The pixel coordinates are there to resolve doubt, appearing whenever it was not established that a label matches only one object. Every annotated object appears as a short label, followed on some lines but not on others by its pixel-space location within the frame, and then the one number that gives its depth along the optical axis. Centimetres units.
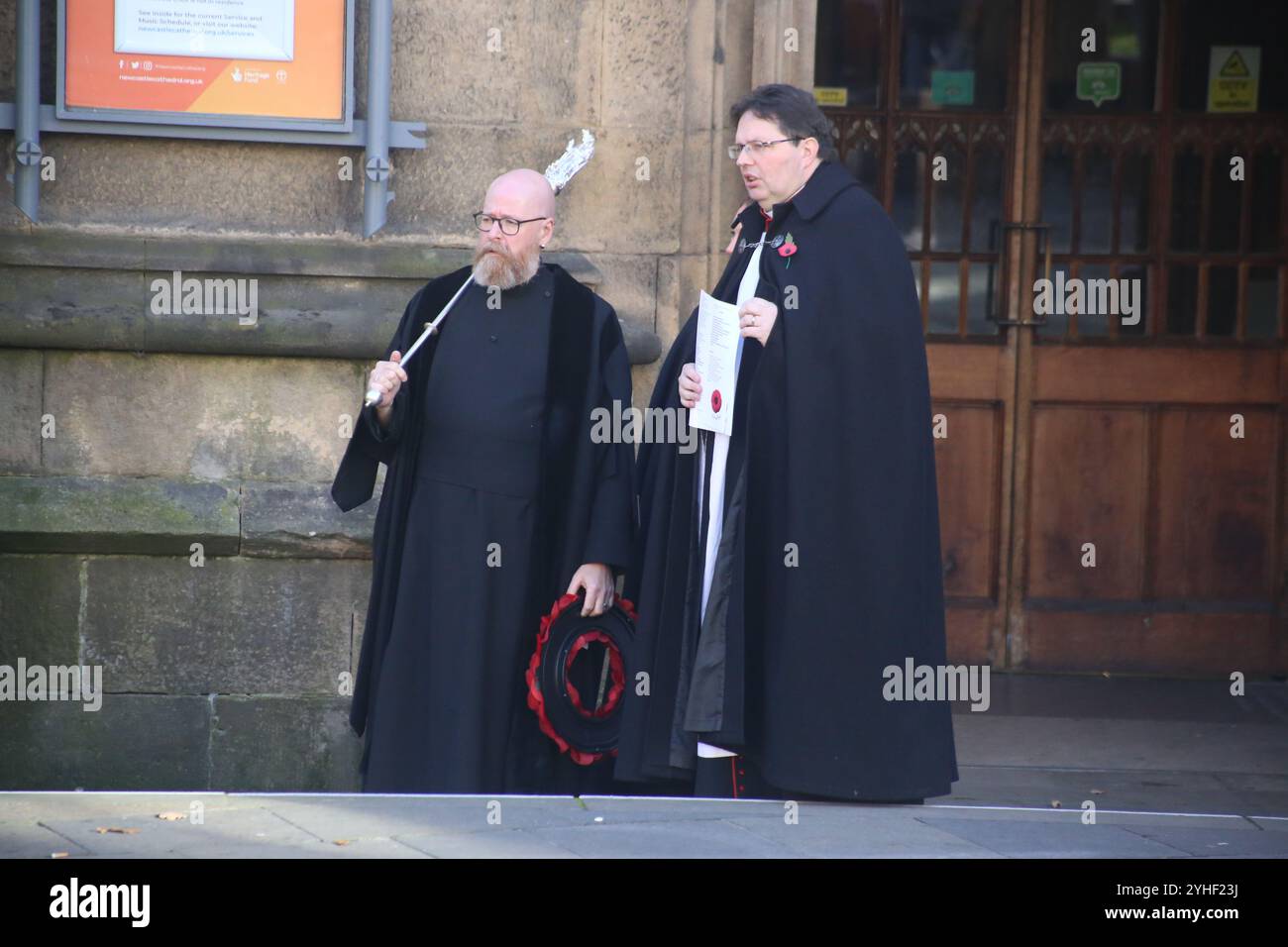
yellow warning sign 796
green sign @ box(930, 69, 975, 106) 791
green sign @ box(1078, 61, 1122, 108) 794
